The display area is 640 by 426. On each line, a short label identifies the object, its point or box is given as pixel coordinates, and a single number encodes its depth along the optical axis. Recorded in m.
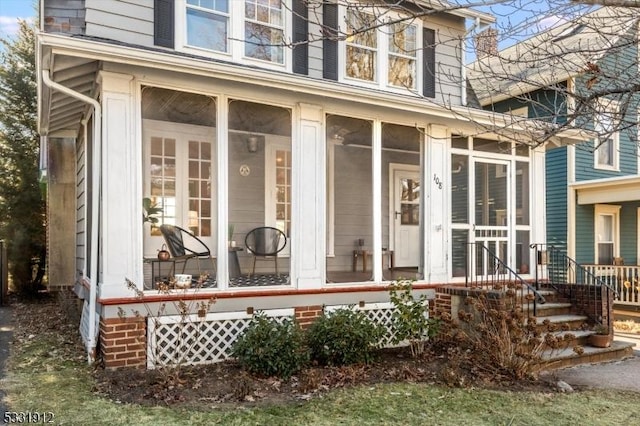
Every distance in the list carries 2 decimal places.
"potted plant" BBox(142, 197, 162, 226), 6.27
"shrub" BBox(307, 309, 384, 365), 5.36
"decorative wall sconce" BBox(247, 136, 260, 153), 7.56
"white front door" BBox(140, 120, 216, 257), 7.54
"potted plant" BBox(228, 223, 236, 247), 7.02
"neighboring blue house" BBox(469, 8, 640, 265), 11.64
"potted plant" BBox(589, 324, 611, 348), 6.44
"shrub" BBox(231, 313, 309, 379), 4.93
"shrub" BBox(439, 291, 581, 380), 5.13
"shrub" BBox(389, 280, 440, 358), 5.94
